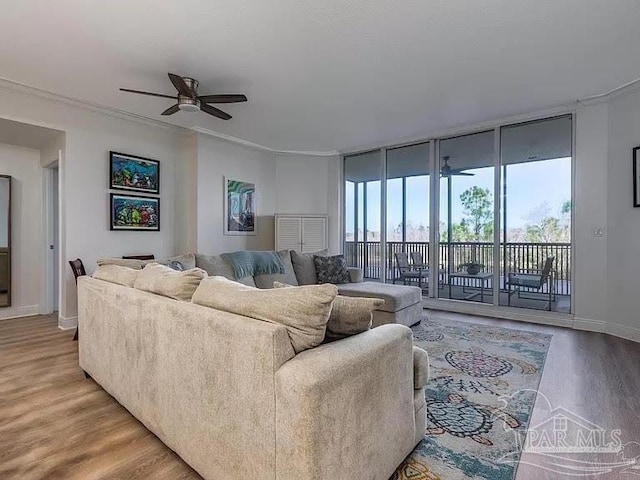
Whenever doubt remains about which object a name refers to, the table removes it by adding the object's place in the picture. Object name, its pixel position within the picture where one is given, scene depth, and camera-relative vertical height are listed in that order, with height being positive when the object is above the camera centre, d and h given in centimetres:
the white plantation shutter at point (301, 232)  591 +12
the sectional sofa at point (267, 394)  109 -59
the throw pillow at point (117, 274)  218 -24
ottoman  368 -66
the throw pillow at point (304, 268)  449 -38
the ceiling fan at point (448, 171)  512 +103
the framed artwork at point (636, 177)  358 +65
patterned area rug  160 -103
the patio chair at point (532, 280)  446 -53
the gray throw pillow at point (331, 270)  448 -40
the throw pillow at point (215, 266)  355 -28
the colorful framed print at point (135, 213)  436 +34
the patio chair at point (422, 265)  531 -41
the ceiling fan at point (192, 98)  318 +131
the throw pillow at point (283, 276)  403 -45
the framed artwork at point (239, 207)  536 +50
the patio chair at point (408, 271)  549 -52
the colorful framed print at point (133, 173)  433 +85
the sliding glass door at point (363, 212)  607 +49
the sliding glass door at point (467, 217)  490 +32
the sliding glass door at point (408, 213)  547 +42
